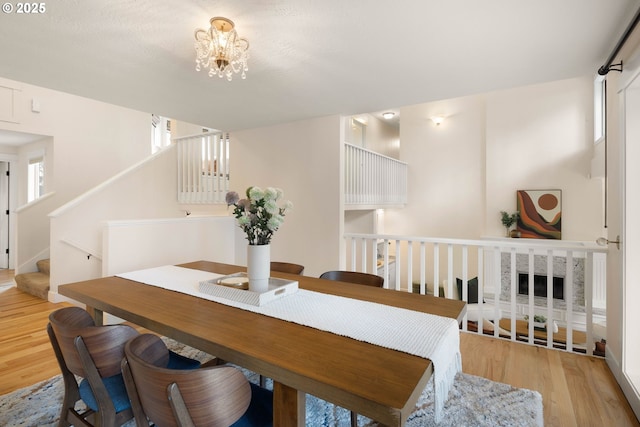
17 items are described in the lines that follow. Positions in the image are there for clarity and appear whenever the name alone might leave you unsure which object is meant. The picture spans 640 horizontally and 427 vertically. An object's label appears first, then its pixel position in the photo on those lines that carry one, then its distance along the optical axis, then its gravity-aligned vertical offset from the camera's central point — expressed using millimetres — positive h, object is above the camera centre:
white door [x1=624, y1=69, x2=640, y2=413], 1890 -61
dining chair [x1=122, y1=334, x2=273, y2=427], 857 -527
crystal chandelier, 1735 +974
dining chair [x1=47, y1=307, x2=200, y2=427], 1111 -560
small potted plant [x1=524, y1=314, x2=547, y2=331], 4684 -1635
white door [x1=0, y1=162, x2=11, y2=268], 5758 -47
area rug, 1701 -1136
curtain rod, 1619 +1019
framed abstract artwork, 5453 +28
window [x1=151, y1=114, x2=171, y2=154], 7512 +2009
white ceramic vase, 1591 -275
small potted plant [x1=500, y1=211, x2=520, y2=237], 5785 -108
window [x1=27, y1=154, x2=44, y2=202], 5555 +596
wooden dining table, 831 -462
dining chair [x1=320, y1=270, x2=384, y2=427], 2047 -444
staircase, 3988 -945
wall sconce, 6930 +2147
